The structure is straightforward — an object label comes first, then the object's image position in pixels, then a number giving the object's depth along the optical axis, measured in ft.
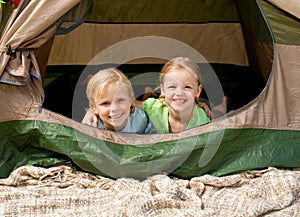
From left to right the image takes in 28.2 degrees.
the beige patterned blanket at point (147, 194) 6.73
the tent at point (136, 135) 7.51
